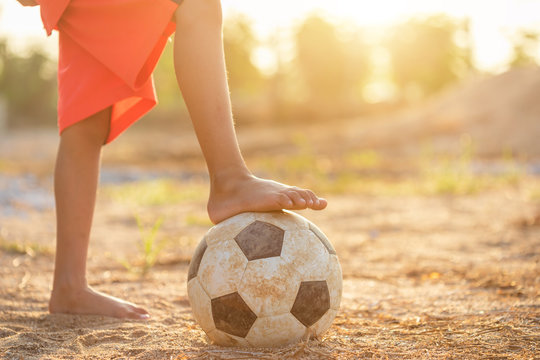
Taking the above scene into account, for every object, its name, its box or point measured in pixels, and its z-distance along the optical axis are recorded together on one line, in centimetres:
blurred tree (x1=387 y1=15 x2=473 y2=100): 3284
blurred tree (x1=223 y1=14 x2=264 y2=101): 3541
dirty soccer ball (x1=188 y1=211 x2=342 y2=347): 178
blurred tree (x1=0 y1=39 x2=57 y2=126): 3209
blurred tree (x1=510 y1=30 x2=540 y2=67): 3297
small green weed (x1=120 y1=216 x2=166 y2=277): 307
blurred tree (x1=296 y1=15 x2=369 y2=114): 2972
